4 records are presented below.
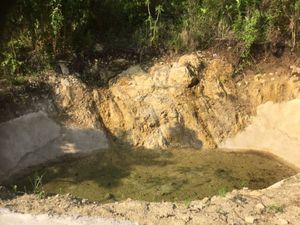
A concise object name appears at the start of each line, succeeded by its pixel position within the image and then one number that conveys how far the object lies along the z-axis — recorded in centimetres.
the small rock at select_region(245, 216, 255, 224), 331
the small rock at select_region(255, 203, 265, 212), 346
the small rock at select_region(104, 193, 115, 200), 451
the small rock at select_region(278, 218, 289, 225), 329
